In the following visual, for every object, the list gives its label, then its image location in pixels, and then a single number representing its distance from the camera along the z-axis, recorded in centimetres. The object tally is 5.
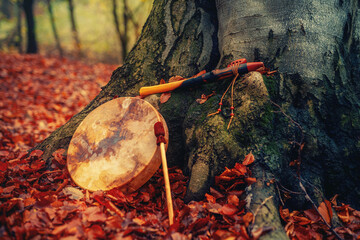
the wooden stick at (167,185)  169
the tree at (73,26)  1211
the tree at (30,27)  990
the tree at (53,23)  1188
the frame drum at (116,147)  200
